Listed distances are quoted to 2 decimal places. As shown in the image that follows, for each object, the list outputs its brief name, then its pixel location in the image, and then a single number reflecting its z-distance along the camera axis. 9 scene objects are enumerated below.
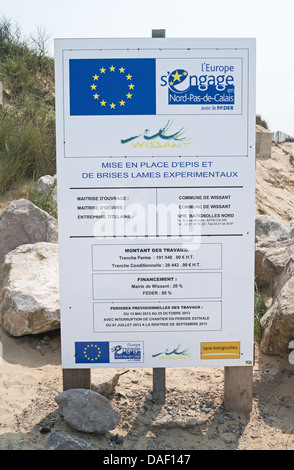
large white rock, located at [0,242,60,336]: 4.39
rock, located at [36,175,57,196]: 7.14
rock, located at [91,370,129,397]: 3.69
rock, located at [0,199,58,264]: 5.56
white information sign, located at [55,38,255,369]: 3.24
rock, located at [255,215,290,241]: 6.48
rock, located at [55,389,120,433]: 3.26
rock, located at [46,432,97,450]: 2.98
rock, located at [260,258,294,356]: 3.87
